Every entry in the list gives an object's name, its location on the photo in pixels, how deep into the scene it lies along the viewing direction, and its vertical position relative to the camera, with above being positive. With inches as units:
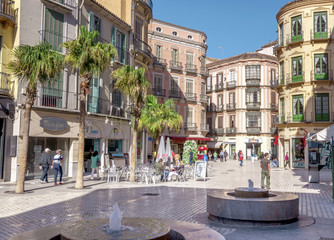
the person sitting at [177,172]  764.0 -53.0
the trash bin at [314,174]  773.9 -52.6
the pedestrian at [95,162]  772.8 -34.4
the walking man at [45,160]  663.1 -27.4
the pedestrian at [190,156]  1075.4 -24.3
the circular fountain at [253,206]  331.6 -55.5
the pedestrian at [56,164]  671.8 -35.0
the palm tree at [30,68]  541.0 +121.2
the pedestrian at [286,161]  1407.0 -45.1
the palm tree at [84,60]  604.1 +151.4
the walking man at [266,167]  610.5 -31.0
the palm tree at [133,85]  726.5 +130.3
